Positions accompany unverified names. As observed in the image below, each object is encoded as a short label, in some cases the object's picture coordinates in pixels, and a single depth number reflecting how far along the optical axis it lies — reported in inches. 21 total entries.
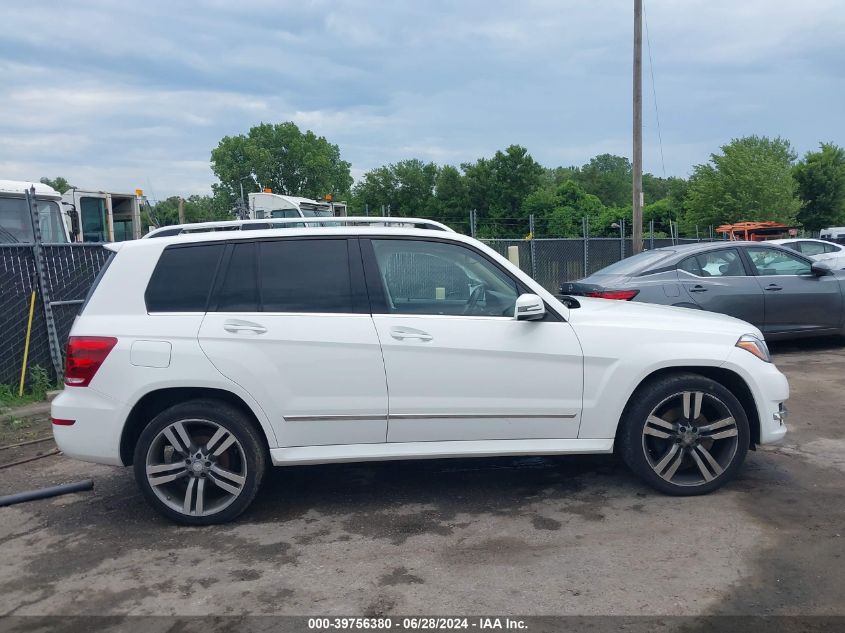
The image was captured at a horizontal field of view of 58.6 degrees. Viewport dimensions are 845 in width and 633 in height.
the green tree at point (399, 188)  2203.5
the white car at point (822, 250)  558.9
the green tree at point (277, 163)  2999.5
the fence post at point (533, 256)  590.2
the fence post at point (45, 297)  327.3
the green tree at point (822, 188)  2064.5
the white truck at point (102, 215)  598.8
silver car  360.5
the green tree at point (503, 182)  2105.1
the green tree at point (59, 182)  3533.5
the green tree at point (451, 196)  2107.5
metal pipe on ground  198.4
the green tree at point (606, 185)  3725.4
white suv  173.5
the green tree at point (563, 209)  1866.4
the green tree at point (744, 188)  1834.4
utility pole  676.7
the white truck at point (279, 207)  759.1
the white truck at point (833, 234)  1147.0
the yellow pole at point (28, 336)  322.7
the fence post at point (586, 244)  661.9
